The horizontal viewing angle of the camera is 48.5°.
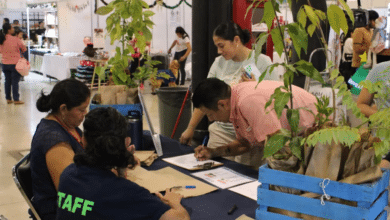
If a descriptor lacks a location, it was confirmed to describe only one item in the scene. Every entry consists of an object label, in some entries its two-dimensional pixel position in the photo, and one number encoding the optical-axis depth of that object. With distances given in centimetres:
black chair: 202
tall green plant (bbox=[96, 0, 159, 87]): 283
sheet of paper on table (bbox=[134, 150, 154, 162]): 260
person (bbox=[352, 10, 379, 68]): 588
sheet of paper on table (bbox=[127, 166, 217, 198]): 211
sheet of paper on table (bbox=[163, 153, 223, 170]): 250
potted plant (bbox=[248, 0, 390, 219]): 128
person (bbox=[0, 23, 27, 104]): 862
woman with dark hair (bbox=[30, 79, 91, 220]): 196
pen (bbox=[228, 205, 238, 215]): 187
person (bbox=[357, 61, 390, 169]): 248
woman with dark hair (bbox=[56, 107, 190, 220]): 154
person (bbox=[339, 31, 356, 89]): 719
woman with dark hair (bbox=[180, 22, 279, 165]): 312
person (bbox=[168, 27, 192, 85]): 1055
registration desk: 186
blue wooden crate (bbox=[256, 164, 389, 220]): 127
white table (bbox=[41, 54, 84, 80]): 1126
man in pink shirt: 223
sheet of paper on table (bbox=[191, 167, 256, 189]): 222
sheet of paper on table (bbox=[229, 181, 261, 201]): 206
